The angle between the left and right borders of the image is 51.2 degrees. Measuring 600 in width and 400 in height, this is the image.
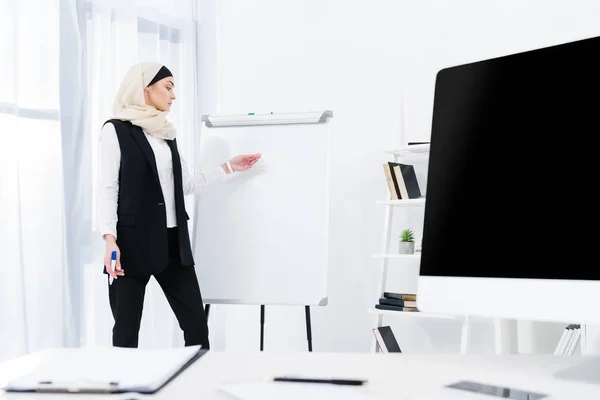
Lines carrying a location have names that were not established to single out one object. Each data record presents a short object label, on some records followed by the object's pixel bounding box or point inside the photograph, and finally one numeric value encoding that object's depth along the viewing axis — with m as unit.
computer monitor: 0.67
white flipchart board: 2.73
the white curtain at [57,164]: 2.49
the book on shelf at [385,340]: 3.00
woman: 2.37
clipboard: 0.68
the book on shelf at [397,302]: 2.98
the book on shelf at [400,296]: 2.99
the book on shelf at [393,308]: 2.97
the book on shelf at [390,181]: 3.05
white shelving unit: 2.94
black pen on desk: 0.68
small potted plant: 3.06
